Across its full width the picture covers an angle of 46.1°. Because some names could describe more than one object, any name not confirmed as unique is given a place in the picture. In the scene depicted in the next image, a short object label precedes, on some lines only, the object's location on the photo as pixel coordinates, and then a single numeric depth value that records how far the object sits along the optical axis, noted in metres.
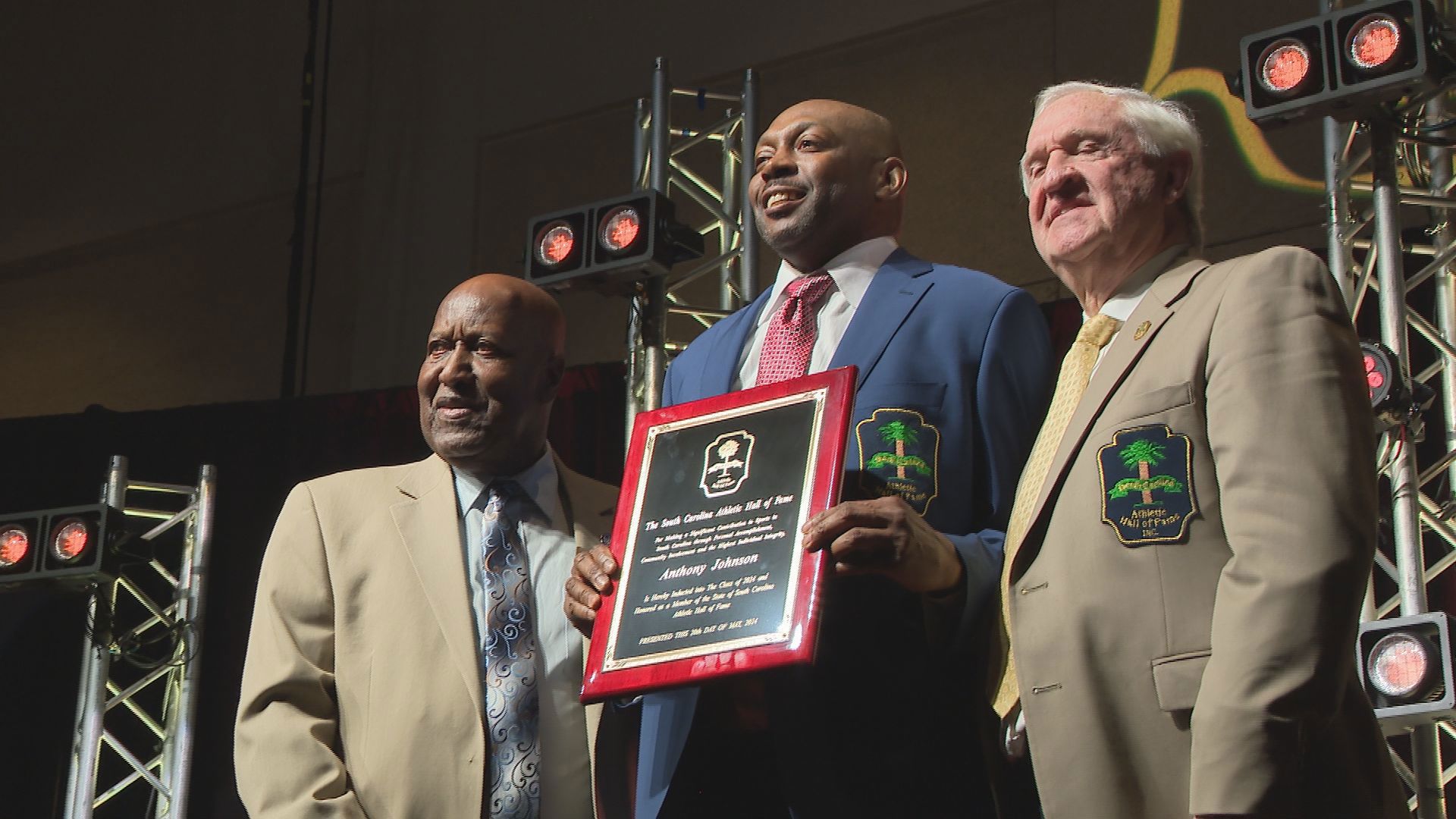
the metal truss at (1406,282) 4.14
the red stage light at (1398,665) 3.95
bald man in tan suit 2.50
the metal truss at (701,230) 5.20
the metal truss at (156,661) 5.89
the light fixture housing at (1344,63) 4.08
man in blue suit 2.16
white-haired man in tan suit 1.76
